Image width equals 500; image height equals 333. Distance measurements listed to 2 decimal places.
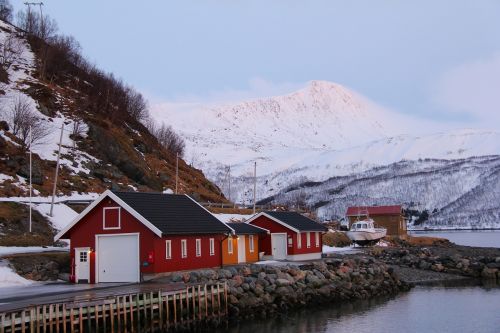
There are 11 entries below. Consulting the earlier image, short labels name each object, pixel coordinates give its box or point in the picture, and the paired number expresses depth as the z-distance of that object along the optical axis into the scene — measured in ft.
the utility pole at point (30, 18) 392.04
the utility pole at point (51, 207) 170.13
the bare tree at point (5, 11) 408.67
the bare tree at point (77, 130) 264.60
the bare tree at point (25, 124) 239.50
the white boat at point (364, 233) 262.26
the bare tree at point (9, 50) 315.00
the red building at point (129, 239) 119.96
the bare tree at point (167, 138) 405.55
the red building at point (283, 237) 175.22
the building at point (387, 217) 327.26
